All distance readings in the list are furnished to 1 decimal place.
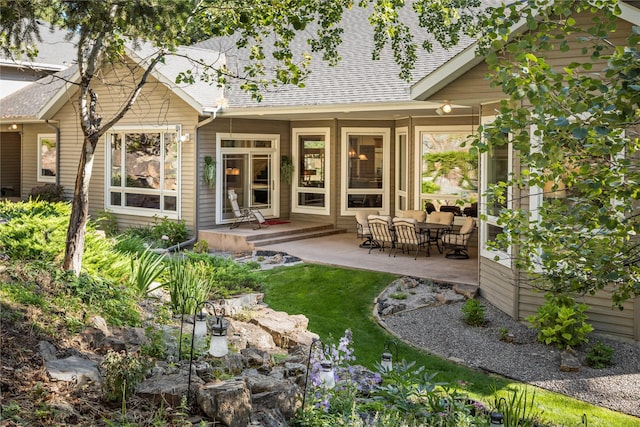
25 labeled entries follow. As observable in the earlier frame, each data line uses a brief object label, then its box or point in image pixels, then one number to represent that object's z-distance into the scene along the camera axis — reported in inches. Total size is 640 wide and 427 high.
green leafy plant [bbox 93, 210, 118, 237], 684.7
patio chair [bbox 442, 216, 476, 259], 529.3
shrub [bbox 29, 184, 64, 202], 733.9
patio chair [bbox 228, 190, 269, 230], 645.9
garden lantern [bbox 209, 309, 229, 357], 195.6
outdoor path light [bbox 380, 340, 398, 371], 222.2
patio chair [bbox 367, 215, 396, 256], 555.5
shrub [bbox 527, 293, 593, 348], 335.6
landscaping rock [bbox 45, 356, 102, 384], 186.5
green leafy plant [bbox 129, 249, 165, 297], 324.8
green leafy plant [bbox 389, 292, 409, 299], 421.0
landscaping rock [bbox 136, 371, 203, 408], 182.5
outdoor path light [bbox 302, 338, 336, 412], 195.2
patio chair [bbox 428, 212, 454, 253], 557.0
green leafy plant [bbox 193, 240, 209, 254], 568.3
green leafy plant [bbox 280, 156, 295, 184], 709.3
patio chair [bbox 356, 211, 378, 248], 582.2
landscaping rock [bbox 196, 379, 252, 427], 177.3
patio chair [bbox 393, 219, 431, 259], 532.1
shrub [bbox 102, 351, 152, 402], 180.1
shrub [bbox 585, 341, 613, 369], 318.3
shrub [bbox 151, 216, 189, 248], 616.7
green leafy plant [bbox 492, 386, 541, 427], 196.2
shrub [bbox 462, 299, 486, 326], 376.5
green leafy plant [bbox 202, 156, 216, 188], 629.9
